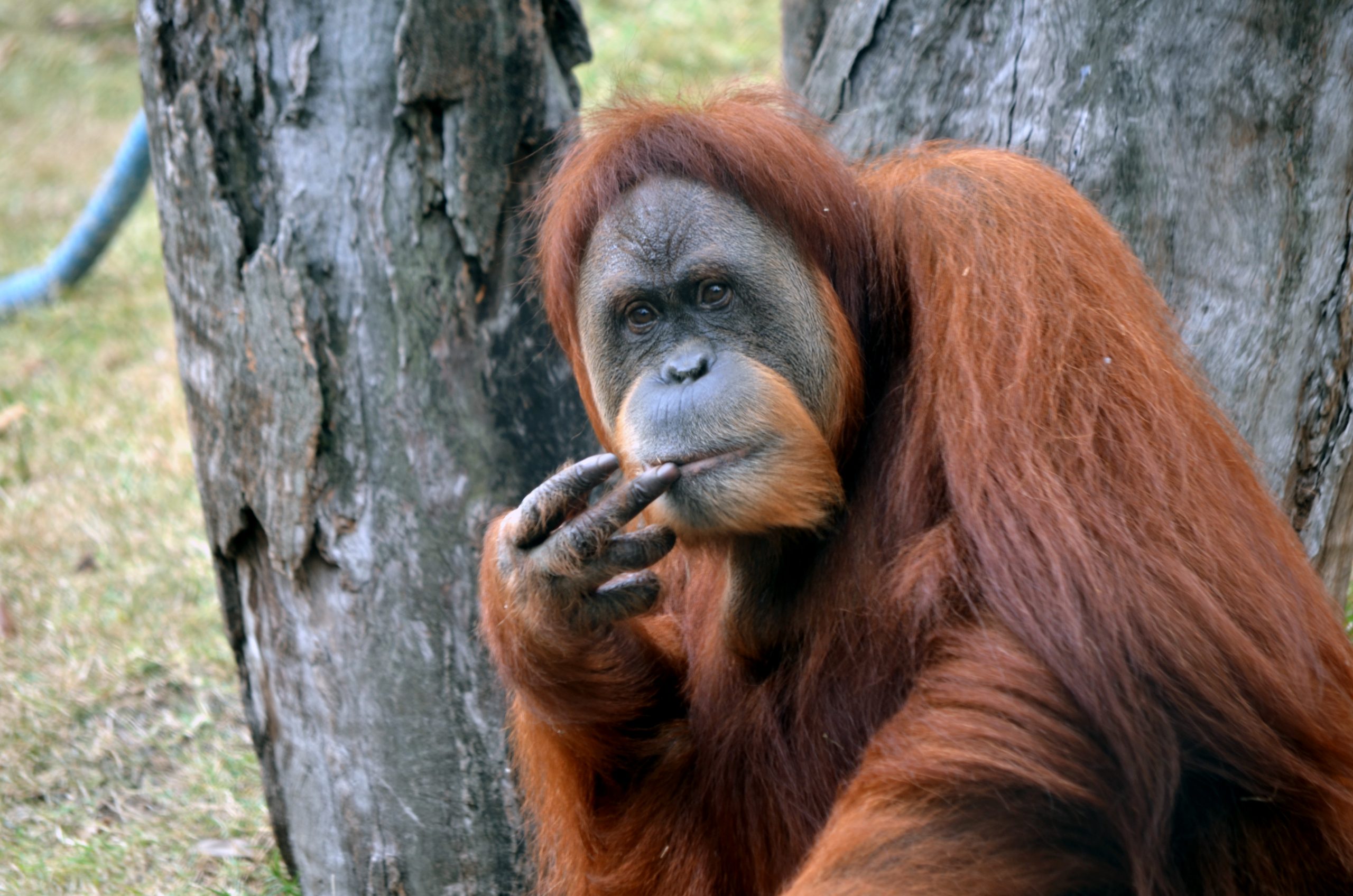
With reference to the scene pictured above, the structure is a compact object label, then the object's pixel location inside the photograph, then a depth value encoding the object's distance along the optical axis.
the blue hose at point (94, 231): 13.36
